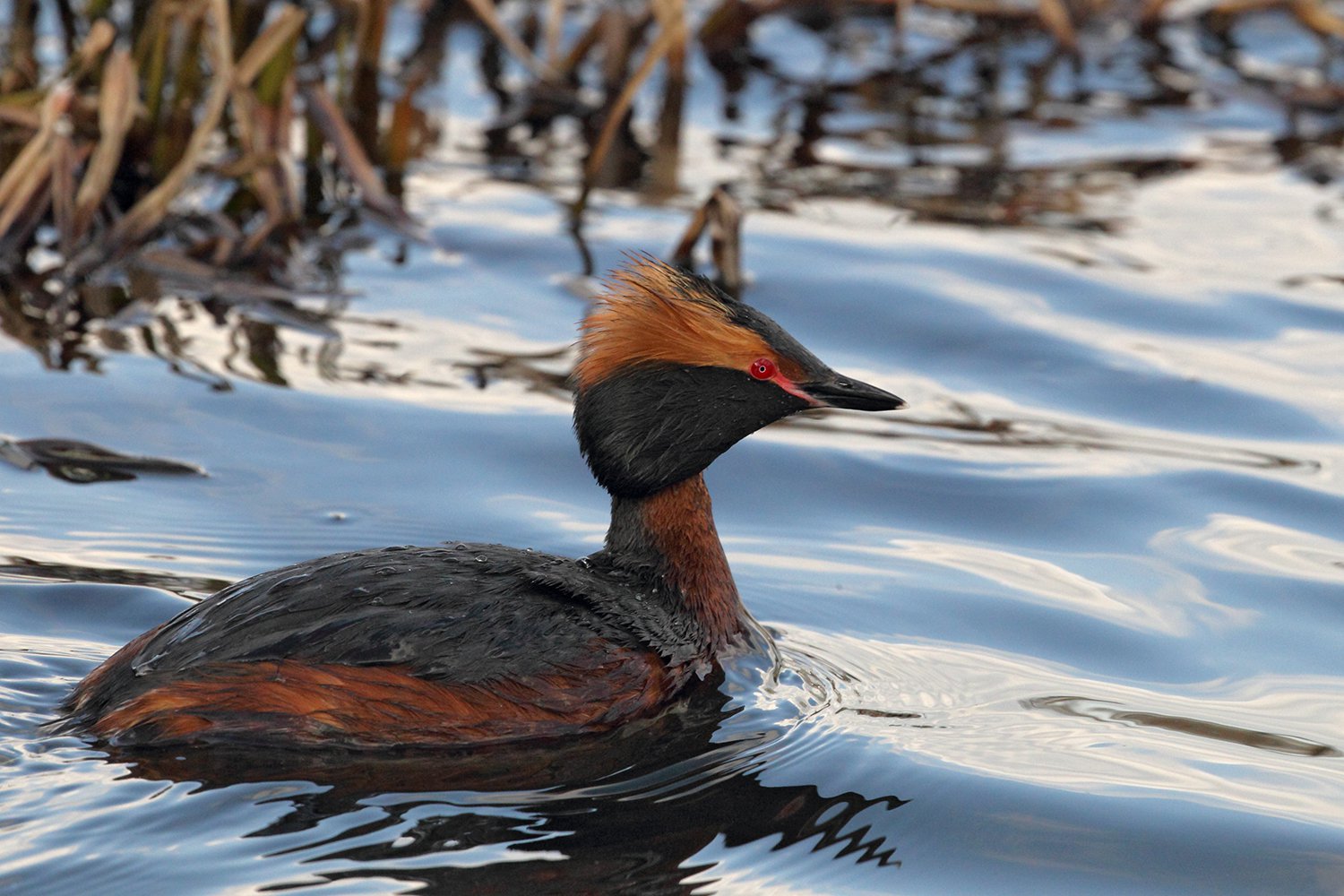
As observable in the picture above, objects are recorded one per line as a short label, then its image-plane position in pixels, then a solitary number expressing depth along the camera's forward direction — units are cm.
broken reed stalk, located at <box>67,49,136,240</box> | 1756
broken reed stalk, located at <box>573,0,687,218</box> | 1950
